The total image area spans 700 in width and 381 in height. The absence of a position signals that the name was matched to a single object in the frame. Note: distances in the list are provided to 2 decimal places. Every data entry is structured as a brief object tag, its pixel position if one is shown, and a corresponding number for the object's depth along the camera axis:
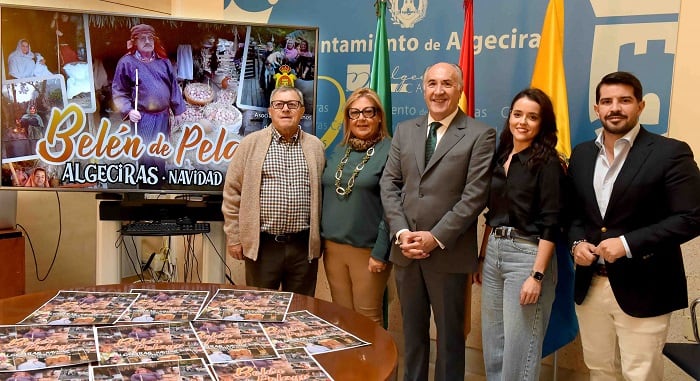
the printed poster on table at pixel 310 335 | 1.51
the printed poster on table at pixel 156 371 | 1.27
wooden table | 1.37
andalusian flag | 3.25
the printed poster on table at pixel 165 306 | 1.70
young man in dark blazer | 1.92
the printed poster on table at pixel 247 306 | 1.74
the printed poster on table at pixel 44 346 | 1.34
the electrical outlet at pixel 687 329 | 2.74
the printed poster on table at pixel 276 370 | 1.30
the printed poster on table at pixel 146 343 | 1.39
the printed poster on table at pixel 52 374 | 1.25
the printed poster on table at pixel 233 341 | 1.42
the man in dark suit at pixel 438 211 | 2.34
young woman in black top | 2.13
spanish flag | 3.03
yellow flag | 2.80
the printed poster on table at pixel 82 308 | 1.66
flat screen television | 3.05
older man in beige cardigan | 2.71
